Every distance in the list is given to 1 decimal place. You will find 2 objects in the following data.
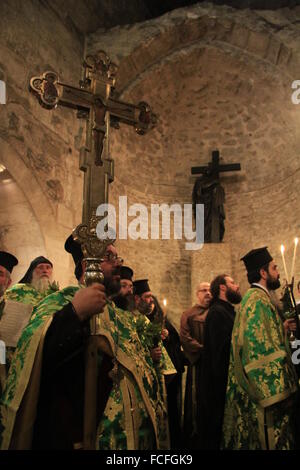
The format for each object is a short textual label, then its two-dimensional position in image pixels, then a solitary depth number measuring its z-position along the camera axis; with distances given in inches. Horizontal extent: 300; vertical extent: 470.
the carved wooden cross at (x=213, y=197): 359.9
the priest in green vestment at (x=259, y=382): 107.7
